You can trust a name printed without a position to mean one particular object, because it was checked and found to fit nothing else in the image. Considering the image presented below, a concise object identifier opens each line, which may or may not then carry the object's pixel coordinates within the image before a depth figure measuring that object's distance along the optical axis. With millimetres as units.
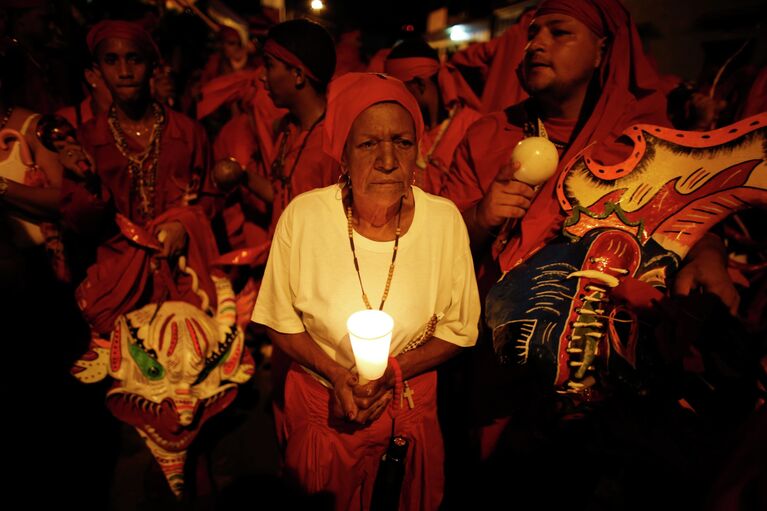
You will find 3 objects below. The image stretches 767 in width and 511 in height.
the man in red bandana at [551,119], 1590
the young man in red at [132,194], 2207
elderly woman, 1391
